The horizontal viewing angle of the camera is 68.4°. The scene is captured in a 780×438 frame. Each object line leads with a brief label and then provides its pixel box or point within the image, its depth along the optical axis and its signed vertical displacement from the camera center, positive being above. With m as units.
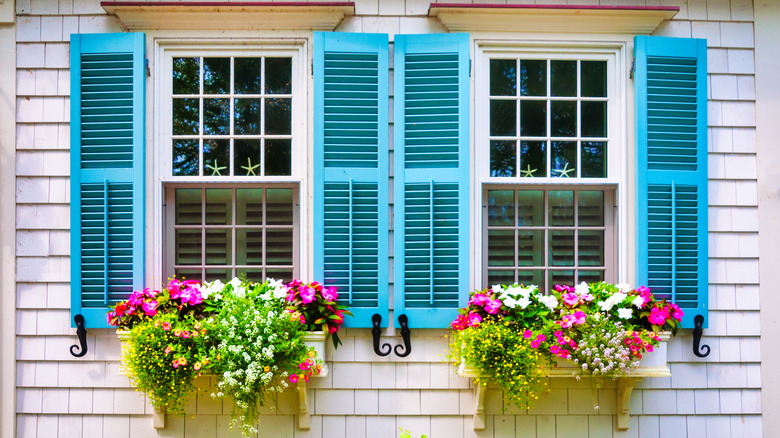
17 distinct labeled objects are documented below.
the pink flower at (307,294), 3.14 -0.36
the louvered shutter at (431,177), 3.35 +0.30
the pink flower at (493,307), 3.17 -0.44
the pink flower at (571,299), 3.19 -0.40
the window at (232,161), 3.47 +0.41
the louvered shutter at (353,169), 3.35 +0.35
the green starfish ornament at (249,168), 3.46 +0.36
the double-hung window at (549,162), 3.50 +0.40
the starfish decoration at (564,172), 3.50 +0.34
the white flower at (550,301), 3.17 -0.41
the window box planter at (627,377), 3.20 -0.81
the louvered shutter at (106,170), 3.33 +0.34
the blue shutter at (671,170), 3.38 +0.34
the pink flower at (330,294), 3.21 -0.37
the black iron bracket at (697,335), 3.37 -0.63
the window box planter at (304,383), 3.18 -0.87
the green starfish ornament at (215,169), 3.47 +0.36
